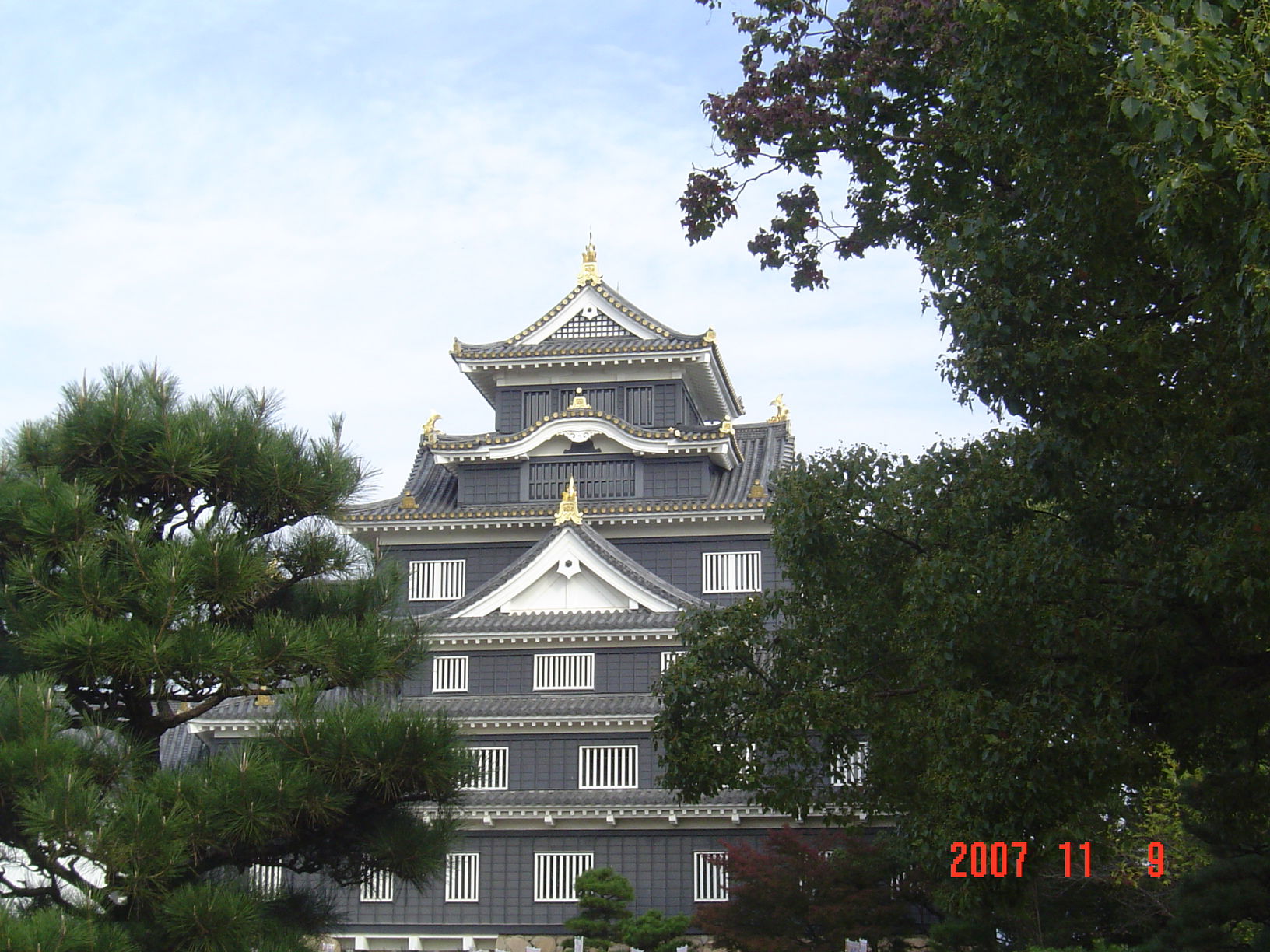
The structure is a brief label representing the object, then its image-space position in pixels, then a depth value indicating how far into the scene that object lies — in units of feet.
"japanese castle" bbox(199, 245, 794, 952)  90.38
